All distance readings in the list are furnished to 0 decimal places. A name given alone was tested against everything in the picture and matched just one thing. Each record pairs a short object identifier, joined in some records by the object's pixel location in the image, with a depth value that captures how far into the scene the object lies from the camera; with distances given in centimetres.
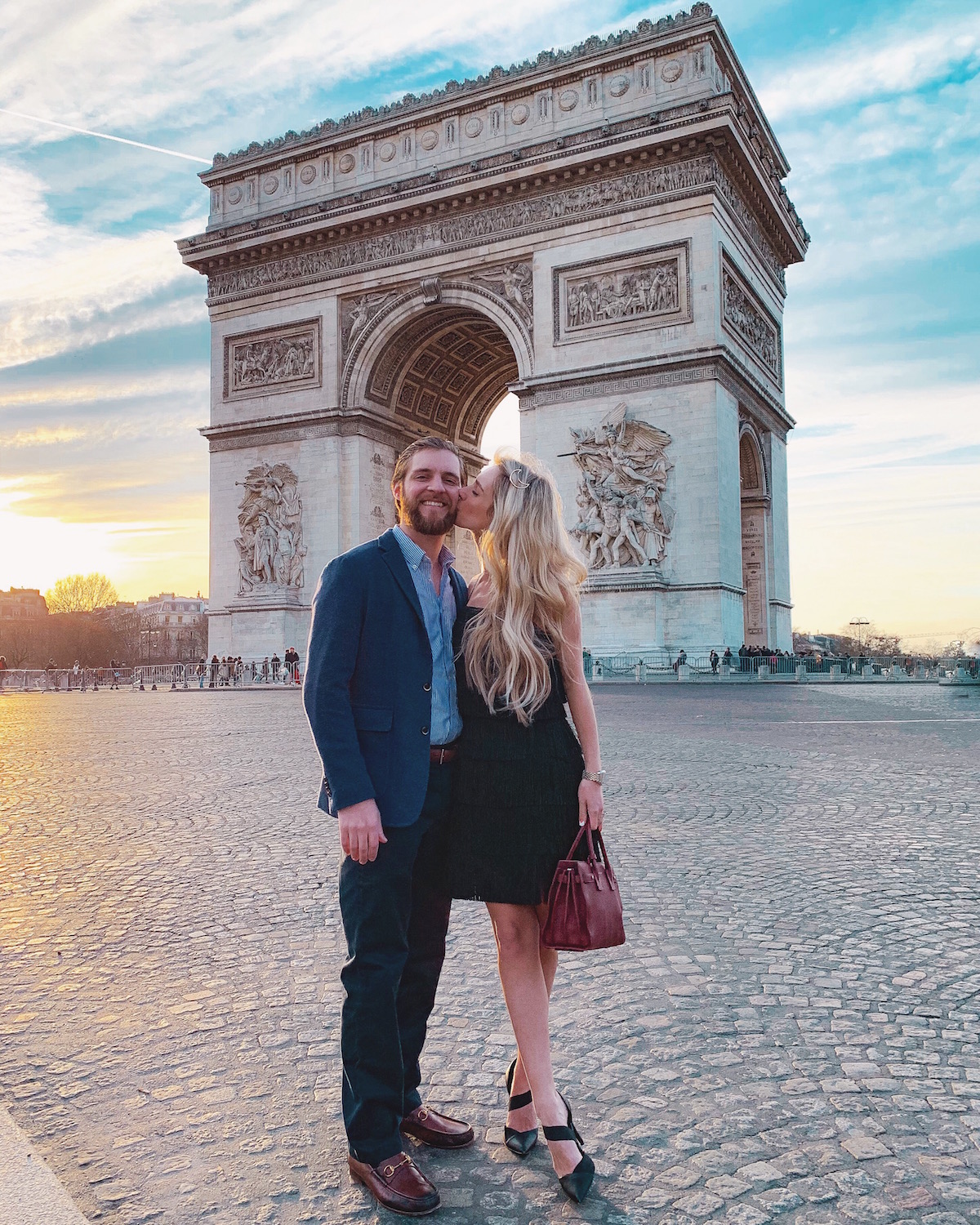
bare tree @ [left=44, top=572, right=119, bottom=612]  7156
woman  220
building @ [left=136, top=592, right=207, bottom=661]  7625
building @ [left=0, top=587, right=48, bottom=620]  9919
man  211
